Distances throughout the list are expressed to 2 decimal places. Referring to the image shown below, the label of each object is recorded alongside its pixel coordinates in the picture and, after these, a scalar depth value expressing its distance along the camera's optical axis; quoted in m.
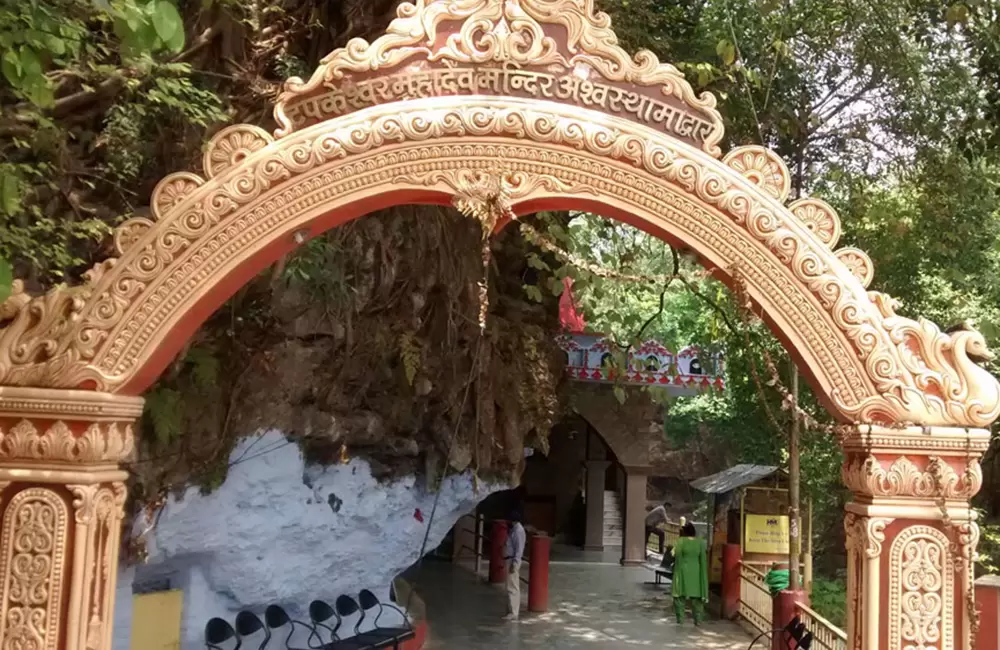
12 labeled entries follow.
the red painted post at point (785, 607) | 8.44
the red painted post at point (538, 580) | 11.90
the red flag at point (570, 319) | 12.71
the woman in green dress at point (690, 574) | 10.88
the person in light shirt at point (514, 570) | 11.13
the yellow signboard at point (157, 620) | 5.85
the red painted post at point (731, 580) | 11.57
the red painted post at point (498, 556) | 14.13
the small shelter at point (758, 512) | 11.50
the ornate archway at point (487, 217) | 3.03
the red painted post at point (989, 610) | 4.27
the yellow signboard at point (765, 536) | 11.70
